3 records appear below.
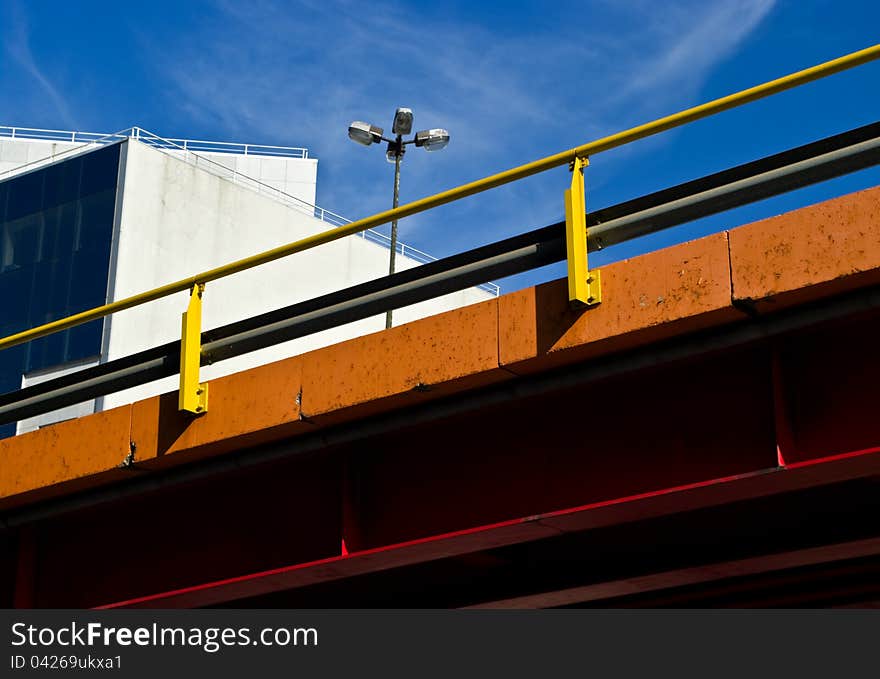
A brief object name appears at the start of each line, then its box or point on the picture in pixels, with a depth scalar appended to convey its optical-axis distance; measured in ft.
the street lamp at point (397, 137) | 117.50
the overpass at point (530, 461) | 26.89
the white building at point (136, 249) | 156.46
